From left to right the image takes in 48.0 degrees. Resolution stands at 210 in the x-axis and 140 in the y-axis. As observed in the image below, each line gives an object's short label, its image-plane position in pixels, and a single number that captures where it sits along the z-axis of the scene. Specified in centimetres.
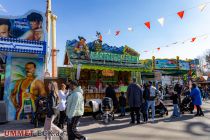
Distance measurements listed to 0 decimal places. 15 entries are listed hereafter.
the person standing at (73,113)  601
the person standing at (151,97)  1052
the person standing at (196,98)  1183
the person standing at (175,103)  1165
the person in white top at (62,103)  811
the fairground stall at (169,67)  2516
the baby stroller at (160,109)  1184
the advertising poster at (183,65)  2631
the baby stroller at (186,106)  1275
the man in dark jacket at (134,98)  967
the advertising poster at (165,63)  2522
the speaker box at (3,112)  1039
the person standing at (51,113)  650
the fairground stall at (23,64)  1116
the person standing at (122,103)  1248
